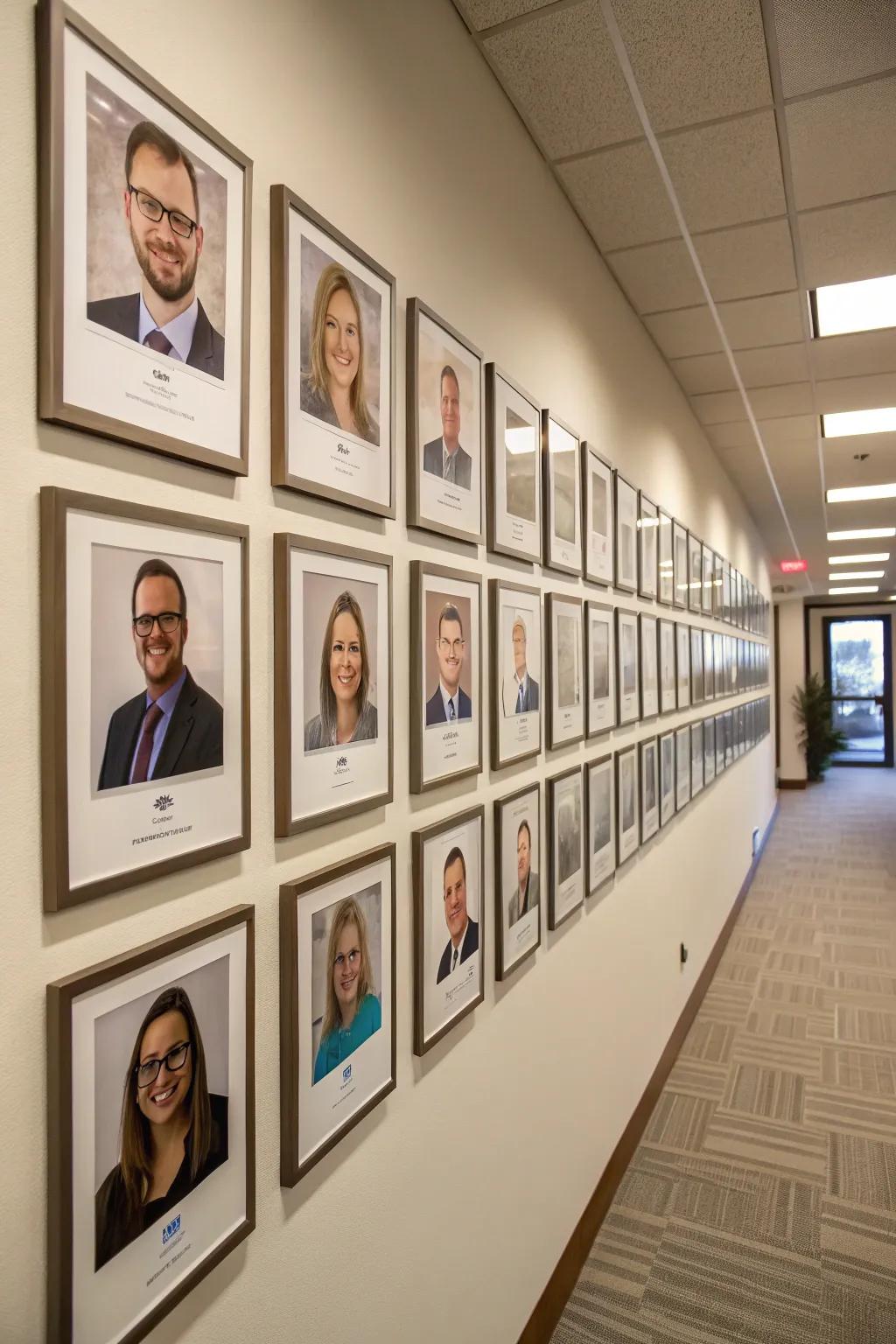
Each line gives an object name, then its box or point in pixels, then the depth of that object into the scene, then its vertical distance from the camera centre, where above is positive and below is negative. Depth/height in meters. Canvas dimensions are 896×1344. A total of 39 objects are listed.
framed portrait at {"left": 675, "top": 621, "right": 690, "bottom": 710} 3.28 +0.01
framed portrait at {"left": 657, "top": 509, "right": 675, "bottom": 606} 2.94 +0.36
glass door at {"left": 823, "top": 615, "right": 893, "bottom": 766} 12.80 -0.28
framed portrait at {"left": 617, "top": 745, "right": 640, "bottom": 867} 2.37 -0.40
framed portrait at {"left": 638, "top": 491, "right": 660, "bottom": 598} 2.67 +0.39
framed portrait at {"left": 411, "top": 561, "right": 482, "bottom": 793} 1.26 -0.02
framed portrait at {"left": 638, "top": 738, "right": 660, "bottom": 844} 2.63 -0.39
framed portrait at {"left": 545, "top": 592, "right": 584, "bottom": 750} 1.84 -0.01
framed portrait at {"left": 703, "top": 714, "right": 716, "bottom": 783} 3.86 -0.40
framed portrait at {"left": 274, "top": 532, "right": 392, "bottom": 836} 0.95 -0.02
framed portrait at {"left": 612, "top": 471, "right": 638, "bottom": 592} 2.38 +0.38
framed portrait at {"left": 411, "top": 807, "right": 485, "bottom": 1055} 1.27 -0.42
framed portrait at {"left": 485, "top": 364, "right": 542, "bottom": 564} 1.53 +0.38
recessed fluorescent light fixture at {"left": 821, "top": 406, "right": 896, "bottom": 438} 3.73 +1.10
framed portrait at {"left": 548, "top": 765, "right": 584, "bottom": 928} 1.83 -0.41
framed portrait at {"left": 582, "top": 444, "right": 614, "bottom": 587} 2.10 +0.39
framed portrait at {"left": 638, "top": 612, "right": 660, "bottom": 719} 2.66 -0.01
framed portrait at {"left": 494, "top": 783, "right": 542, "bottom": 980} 1.55 -0.42
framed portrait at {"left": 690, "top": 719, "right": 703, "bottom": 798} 3.53 -0.40
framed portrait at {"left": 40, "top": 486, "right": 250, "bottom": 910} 0.67 -0.03
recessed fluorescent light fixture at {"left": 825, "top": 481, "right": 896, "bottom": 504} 5.09 +1.06
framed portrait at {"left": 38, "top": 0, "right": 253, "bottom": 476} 0.66 +0.36
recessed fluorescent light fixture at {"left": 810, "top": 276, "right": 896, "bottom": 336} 2.58 +1.14
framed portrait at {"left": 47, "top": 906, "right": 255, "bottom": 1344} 0.67 -0.41
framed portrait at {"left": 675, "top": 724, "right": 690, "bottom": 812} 3.20 -0.40
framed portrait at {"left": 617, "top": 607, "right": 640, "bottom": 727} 2.38 -0.01
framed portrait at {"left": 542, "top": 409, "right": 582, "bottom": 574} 1.82 +0.38
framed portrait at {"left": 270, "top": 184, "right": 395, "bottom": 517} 0.95 +0.37
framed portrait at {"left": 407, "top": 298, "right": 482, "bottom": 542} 1.25 +0.38
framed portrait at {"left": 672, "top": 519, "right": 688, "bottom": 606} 3.21 +0.39
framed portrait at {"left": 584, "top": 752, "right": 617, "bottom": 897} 2.10 -0.41
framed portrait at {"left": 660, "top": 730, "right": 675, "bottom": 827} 2.91 -0.40
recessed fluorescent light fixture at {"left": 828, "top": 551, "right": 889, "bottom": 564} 7.82 +1.02
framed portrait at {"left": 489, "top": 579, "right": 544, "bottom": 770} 1.55 -0.02
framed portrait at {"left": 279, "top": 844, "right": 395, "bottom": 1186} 0.96 -0.42
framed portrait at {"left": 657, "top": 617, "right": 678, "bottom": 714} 2.95 -0.01
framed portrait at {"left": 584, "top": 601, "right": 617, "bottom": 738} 2.11 -0.01
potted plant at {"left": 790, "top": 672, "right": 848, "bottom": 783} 11.44 -0.85
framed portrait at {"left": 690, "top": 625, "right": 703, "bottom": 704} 3.61 -0.02
